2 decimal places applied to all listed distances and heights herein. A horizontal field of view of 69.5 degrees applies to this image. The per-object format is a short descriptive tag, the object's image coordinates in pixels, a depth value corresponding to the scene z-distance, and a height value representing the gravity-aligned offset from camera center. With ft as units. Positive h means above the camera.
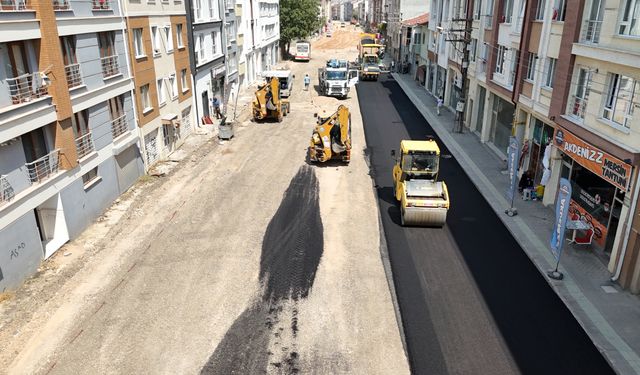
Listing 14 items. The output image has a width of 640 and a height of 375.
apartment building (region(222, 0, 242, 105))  134.82 -6.53
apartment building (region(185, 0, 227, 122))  105.60 -5.82
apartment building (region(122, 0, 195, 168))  77.97 -8.04
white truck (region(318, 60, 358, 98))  147.23 -16.57
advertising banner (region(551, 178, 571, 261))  47.55 -18.42
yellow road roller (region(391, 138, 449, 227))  58.18 -19.96
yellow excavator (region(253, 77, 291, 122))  115.85 -17.71
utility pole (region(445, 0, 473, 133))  106.11 -8.55
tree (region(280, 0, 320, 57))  239.09 +4.66
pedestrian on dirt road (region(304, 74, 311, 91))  168.12 -19.18
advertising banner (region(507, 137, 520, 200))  63.00 -17.75
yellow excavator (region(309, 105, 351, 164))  82.64 -18.96
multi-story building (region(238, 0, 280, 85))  165.42 -2.93
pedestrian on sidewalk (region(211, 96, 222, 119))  123.50 -20.13
